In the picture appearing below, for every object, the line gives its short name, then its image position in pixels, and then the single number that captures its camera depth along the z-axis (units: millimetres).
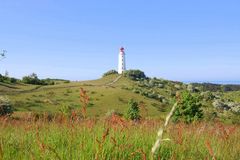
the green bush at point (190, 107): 28538
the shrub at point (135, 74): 85209
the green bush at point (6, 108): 23908
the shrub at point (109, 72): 86603
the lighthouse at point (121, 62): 97239
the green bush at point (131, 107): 29819
